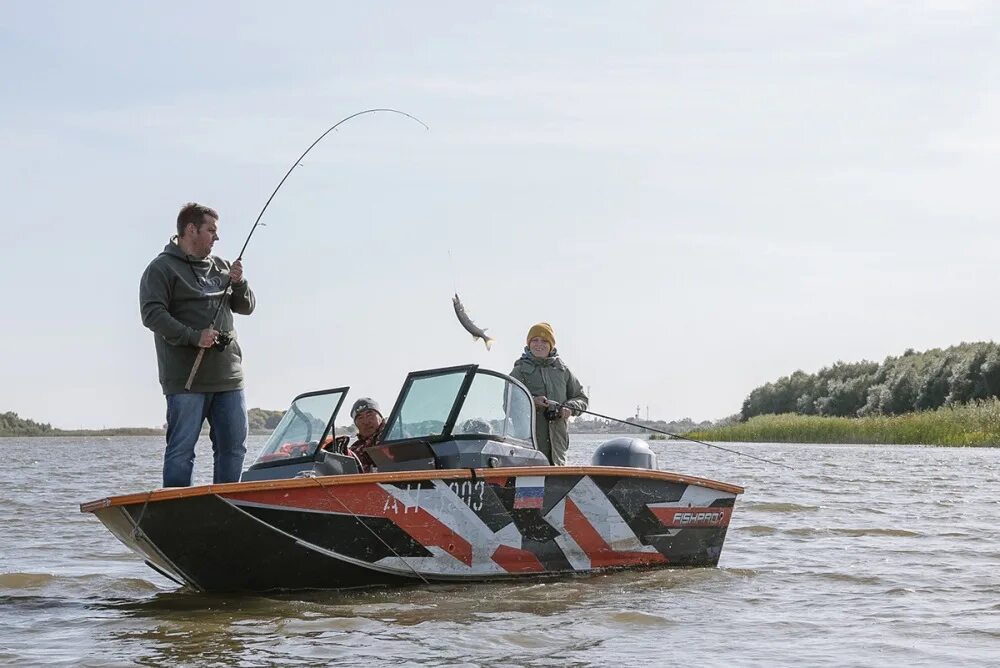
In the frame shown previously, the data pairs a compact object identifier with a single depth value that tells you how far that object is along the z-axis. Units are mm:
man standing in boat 6676
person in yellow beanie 8836
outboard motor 8211
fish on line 9117
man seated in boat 8156
